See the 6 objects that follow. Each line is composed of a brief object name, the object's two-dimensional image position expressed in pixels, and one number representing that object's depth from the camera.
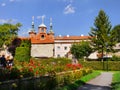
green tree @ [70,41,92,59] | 30.96
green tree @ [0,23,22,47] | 32.30
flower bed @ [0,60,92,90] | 4.68
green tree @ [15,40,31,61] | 16.52
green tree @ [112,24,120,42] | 36.81
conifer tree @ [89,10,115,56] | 27.51
